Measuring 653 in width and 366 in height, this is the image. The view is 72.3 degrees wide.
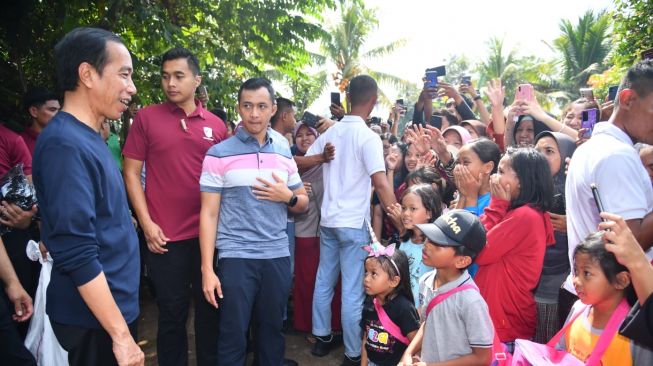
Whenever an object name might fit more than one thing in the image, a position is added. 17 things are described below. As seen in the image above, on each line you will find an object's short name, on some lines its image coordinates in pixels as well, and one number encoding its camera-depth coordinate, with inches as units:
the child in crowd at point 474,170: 123.5
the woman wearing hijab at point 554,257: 111.7
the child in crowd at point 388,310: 117.6
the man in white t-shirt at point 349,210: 147.9
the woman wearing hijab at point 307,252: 177.8
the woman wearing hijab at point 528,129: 165.0
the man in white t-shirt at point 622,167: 80.0
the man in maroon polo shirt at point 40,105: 163.5
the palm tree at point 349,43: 952.3
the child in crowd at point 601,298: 76.2
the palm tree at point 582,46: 972.6
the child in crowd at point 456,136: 175.5
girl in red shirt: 102.6
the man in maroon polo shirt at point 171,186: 120.6
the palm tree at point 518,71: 1098.7
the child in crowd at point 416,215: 129.7
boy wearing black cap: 87.1
